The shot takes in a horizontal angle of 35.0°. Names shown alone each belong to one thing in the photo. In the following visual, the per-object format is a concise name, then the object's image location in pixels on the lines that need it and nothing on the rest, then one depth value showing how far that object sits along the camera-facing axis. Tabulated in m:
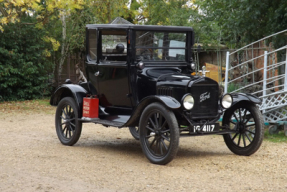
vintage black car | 6.29
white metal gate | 8.39
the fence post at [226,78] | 9.39
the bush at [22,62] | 15.57
